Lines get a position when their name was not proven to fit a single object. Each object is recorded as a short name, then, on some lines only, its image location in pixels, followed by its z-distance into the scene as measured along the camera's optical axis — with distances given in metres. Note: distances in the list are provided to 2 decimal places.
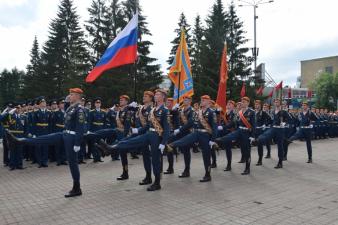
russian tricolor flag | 8.55
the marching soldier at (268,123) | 11.37
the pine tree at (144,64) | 29.84
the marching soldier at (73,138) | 6.75
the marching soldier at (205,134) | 8.23
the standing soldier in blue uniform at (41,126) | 10.55
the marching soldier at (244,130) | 9.60
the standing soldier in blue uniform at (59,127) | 10.96
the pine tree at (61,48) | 36.25
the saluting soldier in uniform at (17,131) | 10.20
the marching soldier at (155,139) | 7.27
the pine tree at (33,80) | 36.88
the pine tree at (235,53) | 29.17
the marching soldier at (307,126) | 11.59
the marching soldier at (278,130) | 10.44
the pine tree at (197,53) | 29.73
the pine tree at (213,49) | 28.59
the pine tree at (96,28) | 31.20
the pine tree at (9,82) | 61.15
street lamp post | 25.02
